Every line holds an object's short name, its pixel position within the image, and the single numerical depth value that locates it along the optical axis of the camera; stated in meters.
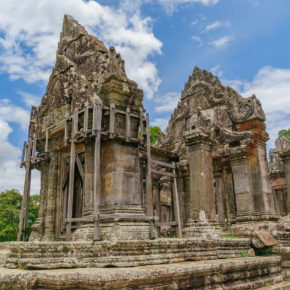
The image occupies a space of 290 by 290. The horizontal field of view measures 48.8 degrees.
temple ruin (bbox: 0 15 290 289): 4.99
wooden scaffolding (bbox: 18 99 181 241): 6.54
